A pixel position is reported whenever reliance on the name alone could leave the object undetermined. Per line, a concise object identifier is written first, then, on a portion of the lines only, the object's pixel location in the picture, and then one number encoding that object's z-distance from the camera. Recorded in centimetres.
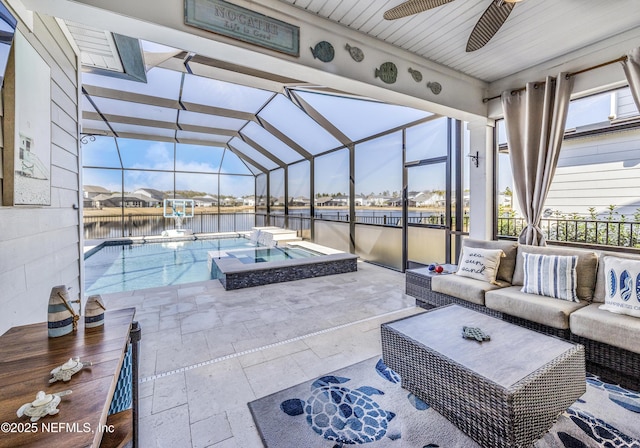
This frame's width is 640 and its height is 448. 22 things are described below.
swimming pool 517
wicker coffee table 144
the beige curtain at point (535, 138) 343
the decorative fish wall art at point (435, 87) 367
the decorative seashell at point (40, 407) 75
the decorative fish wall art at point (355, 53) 301
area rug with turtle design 161
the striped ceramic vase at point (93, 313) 131
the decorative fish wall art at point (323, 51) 282
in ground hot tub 455
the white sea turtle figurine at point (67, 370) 92
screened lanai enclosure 502
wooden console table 71
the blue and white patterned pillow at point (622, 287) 219
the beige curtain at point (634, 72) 283
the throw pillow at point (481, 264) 322
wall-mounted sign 227
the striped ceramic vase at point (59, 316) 123
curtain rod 300
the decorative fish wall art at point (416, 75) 350
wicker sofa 206
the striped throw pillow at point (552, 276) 264
